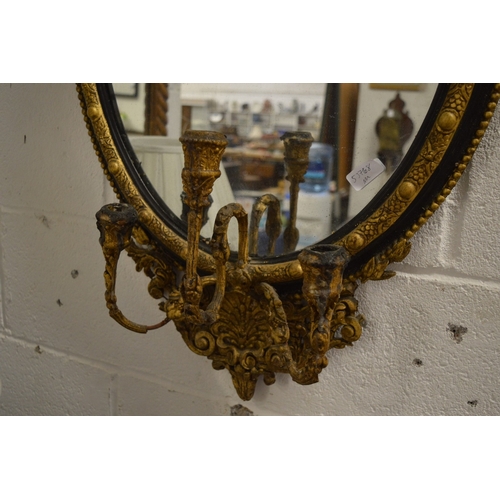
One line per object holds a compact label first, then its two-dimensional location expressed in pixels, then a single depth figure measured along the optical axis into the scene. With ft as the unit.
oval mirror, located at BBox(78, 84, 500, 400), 1.91
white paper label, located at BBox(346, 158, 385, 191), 2.13
